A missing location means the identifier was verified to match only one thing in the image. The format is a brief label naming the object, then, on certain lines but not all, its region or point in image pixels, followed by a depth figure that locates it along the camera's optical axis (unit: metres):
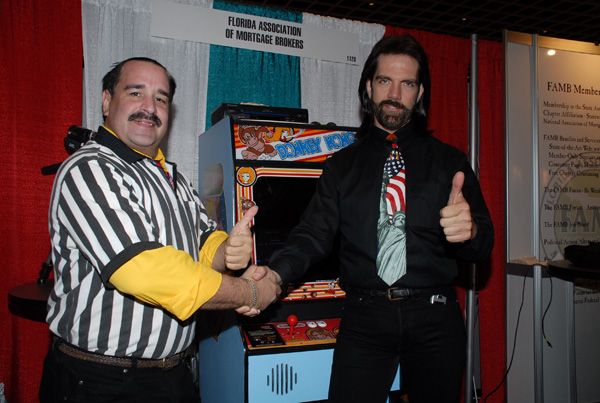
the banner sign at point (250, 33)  3.09
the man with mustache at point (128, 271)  1.42
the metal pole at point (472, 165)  3.28
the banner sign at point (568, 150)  3.32
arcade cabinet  2.07
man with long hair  1.83
